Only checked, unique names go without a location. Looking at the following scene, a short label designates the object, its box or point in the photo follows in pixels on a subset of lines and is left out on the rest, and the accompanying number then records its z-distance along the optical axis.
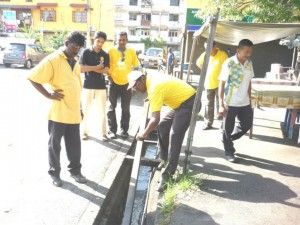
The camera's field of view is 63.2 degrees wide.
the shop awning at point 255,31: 4.20
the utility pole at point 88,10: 19.73
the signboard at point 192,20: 13.76
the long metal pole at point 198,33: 4.02
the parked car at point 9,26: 31.21
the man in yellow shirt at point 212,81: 4.97
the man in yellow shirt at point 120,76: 4.33
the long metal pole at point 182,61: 6.64
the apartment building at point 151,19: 38.90
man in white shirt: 3.59
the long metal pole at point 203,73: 3.02
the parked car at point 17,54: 14.88
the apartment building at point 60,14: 32.67
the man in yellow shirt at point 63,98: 2.81
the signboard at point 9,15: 31.56
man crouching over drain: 2.73
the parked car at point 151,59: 20.28
